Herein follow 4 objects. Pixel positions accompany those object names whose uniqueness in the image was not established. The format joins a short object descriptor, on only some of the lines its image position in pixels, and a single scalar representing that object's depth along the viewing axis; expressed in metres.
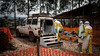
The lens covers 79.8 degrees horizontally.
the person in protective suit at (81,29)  3.26
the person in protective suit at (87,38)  3.10
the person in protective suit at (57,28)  4.81
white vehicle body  5.01
